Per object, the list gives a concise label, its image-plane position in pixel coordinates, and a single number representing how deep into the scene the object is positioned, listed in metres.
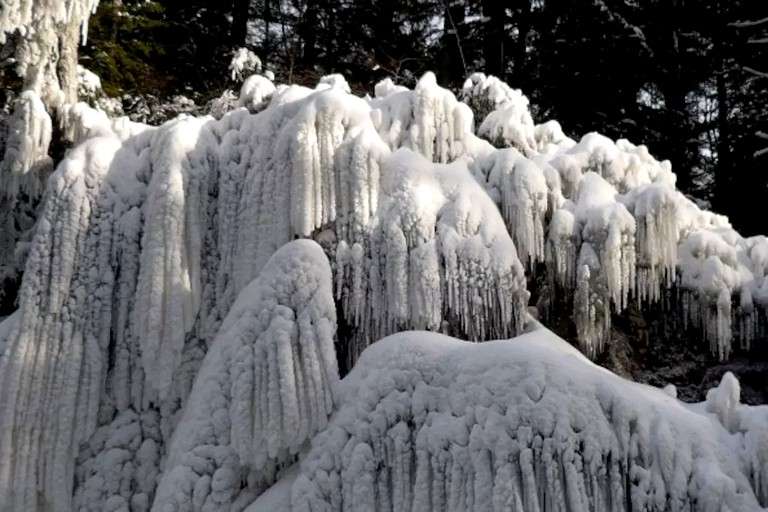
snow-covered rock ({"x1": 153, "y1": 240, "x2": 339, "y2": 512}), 3.40
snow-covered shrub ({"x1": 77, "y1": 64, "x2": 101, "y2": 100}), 7.15
